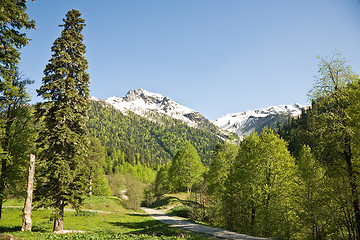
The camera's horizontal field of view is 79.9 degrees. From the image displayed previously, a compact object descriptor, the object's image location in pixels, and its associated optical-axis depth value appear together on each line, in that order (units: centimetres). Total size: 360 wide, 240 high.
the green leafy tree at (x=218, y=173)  3212
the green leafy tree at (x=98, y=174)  5131
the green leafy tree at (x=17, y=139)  2162
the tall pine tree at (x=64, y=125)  1836
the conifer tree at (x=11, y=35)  1380
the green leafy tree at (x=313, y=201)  1792
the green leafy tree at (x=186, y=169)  5706
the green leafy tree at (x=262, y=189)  2219
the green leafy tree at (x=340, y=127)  1580
